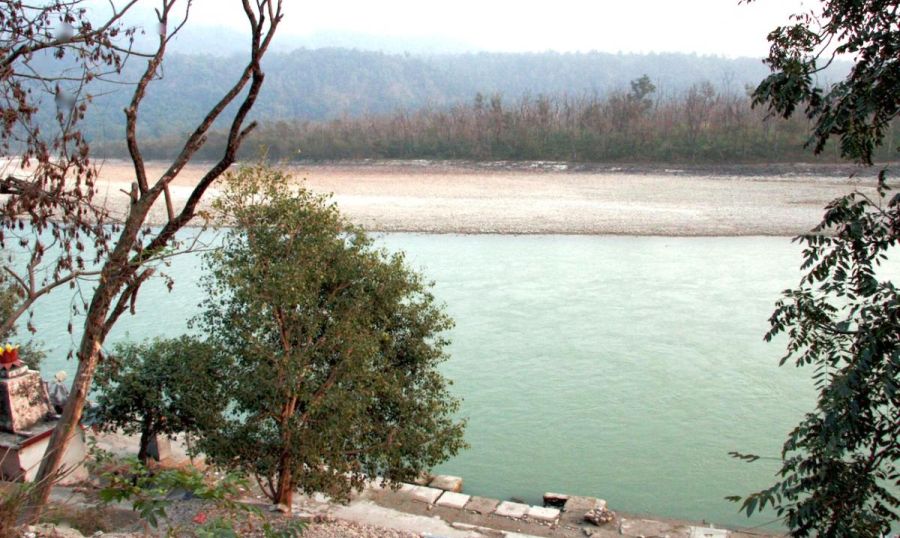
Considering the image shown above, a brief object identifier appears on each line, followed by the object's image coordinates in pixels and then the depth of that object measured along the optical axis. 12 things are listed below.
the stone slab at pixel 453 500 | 7.22
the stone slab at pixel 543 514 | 7.02
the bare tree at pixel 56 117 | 3.84
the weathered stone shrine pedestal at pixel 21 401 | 6.39
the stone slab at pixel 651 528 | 6.93
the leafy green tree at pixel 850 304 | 3.62
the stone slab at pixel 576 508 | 7.09
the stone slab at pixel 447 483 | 7.90
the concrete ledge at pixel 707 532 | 6.87
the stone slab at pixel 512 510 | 7.07
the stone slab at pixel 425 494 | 7.32
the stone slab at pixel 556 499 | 7.73
